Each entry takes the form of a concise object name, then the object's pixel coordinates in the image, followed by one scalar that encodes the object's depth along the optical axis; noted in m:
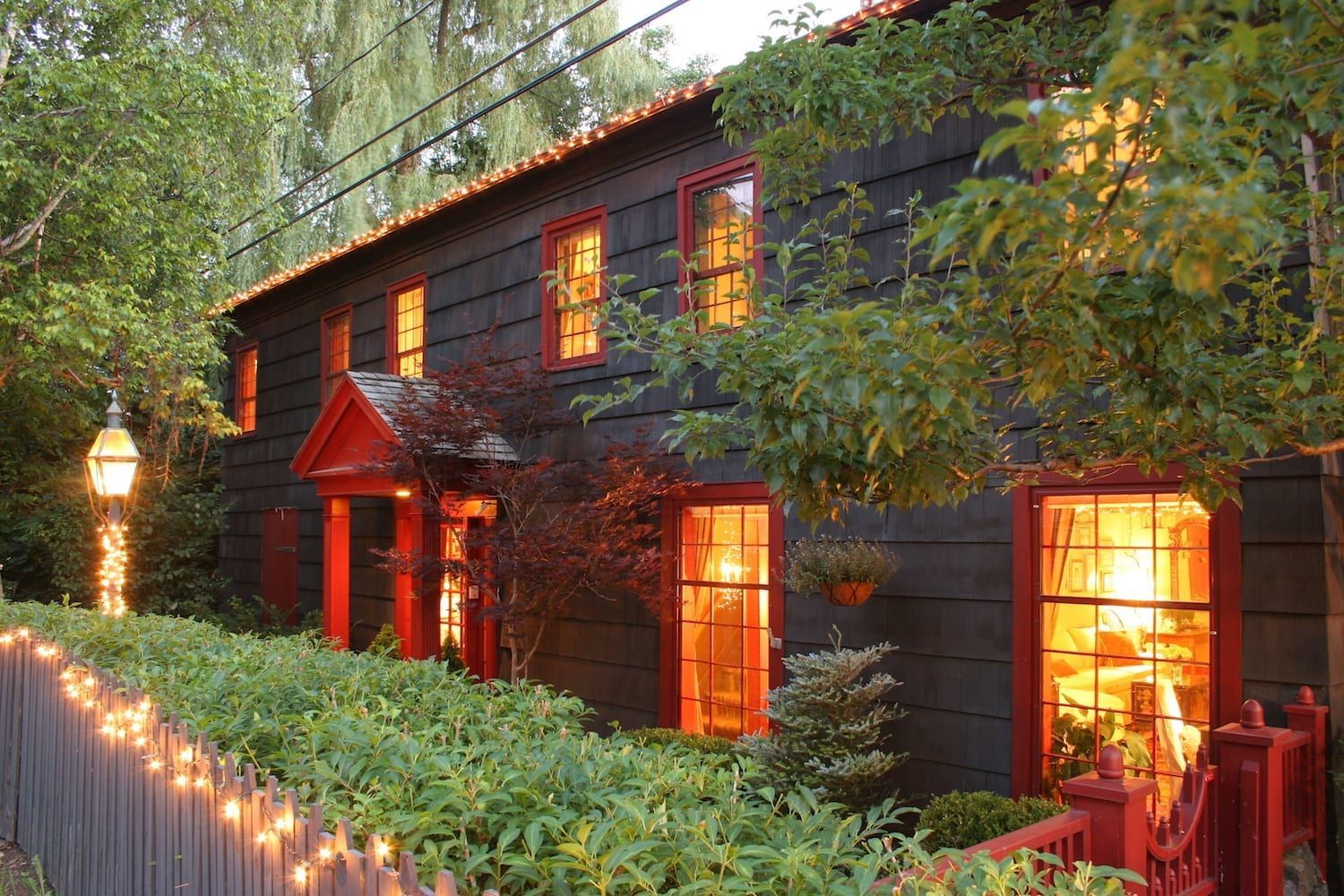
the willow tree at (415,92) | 18.25
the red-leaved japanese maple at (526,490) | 8.69
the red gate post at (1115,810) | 3.64
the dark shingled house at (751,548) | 5.70
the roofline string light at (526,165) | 7.11
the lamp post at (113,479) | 8.55
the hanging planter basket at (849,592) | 7.05
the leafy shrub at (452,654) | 11.41
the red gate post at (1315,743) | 5.17
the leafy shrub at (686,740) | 7.89
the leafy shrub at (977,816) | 5.84
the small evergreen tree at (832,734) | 6.50
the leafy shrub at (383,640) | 11.30
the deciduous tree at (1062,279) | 2.14
